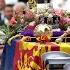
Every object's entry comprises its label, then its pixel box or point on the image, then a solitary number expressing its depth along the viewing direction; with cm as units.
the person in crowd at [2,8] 1940
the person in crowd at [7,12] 1927
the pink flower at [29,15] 1182
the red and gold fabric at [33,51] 941
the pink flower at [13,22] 1258
